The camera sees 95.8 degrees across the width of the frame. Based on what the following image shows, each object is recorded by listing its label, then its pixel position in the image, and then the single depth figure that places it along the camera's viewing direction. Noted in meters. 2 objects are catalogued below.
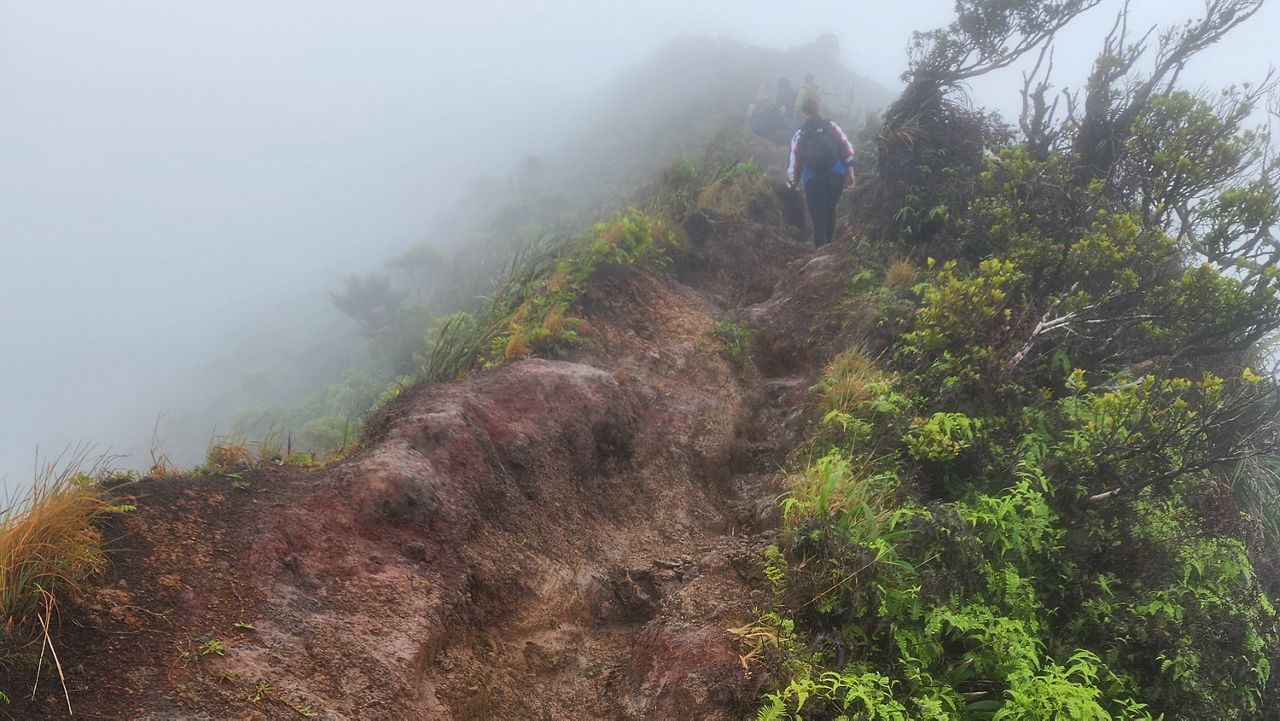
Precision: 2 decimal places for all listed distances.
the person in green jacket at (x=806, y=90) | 16.05
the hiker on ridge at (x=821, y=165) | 9.52
